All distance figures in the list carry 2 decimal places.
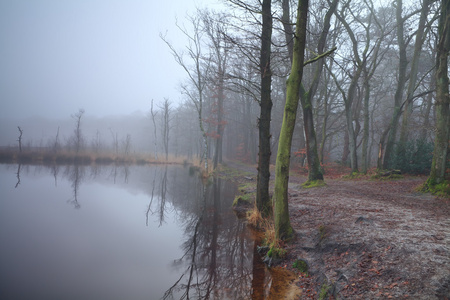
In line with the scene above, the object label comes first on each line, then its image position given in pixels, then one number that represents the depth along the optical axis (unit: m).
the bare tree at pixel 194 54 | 20.28
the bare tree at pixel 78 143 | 29.97
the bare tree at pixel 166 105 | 37.03
